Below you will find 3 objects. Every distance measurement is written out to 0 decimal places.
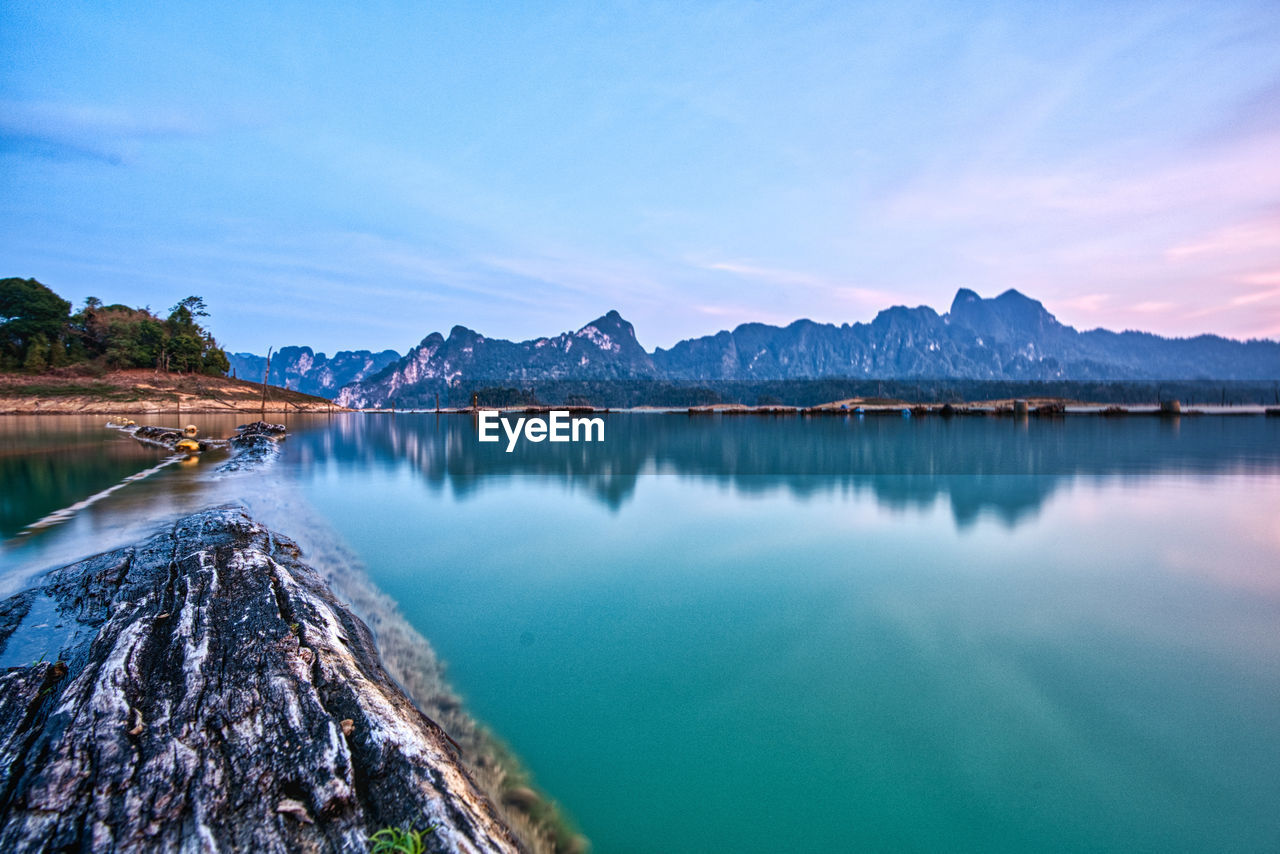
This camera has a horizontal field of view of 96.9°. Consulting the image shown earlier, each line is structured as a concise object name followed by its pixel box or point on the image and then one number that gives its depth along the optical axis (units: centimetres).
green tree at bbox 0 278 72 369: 9538
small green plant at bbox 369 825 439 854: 292
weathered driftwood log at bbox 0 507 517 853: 302
